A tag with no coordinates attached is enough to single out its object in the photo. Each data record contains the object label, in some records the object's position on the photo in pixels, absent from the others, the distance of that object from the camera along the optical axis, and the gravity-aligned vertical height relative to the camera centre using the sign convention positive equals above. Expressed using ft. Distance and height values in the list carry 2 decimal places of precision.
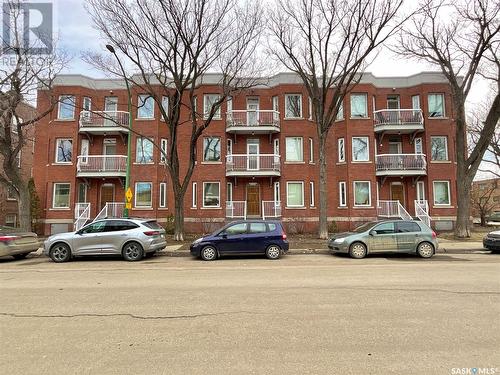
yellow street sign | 52.79 +2.75
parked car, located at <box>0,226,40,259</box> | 41.24 -3.45
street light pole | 52.31 +16.77
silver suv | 41.37 -3.66
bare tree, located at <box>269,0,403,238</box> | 55.67 +25.91
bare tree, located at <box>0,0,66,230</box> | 53.42 +18.59
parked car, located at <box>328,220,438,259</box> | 42.32 -4.22
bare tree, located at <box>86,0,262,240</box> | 52.01 +25.26
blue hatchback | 42.06 -3.91
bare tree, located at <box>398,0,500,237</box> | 59.16 +16.66
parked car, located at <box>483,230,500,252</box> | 45.55 -4.82
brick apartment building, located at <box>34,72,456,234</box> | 76.54 +11.92
